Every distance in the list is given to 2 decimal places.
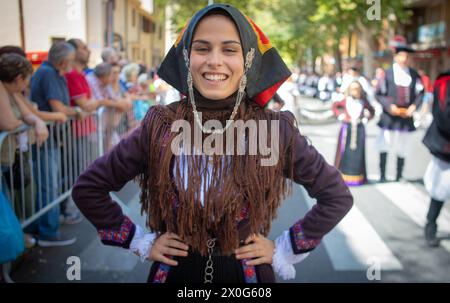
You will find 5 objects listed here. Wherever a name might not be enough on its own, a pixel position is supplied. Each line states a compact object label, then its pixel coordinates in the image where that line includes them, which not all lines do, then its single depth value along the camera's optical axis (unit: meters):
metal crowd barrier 3.93
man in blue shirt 4.70
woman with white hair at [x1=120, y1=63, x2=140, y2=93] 8.70
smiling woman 1.78
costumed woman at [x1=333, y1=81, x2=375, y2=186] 7.41
